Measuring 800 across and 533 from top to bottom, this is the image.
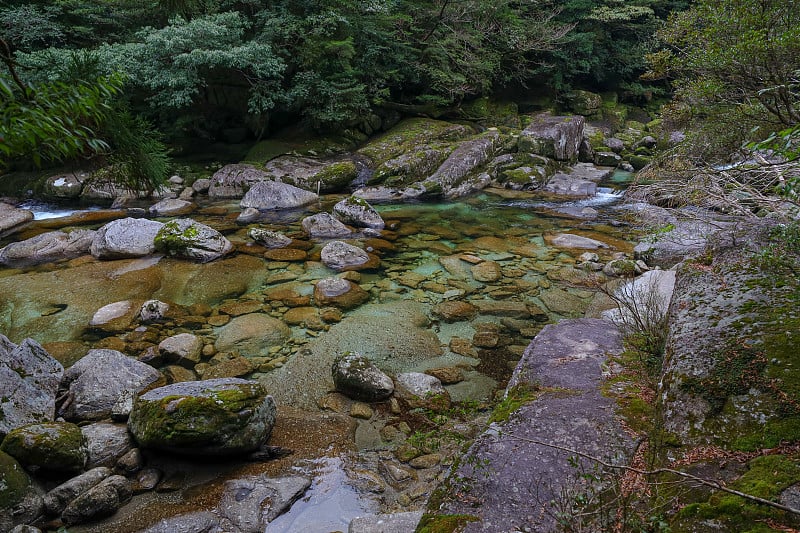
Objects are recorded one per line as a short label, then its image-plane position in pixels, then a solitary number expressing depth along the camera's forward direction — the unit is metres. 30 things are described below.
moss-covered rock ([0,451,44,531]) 3.11
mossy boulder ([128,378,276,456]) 3.75
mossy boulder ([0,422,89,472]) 3.55
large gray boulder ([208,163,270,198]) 15.36
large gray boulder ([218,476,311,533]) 3.33
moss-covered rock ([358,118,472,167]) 16.56
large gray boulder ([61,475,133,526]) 3.27
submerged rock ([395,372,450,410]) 4.85
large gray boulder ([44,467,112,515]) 3.34
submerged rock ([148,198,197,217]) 13.34
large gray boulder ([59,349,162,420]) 4.52
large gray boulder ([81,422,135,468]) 3.86
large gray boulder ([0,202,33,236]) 11.95
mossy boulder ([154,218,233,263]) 9.13
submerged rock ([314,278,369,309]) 7.40
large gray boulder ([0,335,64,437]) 4.07
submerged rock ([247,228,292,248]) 10.10
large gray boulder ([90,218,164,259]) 9.18
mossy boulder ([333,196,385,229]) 11.49
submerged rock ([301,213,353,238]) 10.91
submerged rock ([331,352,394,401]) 4.91
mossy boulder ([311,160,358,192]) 15.35
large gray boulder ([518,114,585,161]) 16.66
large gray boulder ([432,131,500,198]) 15.00
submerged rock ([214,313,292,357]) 6.04
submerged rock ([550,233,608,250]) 9.75
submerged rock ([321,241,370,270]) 8.95
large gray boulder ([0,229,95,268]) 9.38
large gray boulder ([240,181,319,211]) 13.66
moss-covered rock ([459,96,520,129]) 20.94
